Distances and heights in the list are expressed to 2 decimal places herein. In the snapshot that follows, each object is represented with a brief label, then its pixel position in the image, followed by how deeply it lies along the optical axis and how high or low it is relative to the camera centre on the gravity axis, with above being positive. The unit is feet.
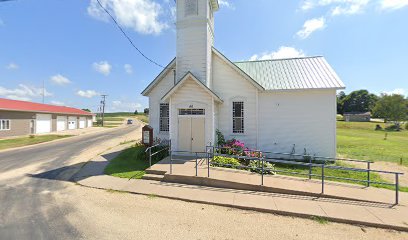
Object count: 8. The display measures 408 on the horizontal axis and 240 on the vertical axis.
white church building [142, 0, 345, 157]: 39.52 +4.29
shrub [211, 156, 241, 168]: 32.58 -6.36
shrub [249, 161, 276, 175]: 30.91 -7.00
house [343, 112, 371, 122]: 266.77 +7.21
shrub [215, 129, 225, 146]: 41.78 -3.37
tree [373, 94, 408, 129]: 180.66 +13.55
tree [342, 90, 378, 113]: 321.52 +35.34
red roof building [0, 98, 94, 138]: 83.82 +1.71
